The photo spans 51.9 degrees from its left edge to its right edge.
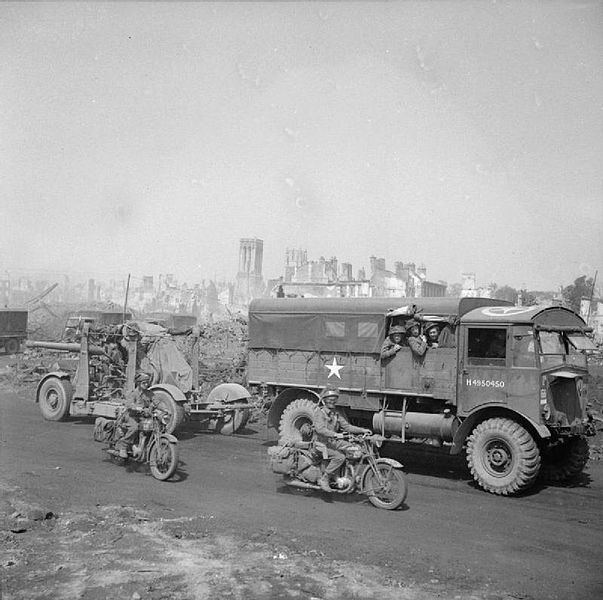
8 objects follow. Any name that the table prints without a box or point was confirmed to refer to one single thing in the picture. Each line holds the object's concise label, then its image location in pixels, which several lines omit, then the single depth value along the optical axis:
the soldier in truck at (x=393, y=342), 12.24
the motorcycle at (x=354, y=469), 9.47
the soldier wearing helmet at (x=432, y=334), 12.07
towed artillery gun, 15.09
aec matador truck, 10.71
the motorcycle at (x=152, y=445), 10.93
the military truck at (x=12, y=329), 35.81
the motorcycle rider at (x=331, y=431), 9.67
